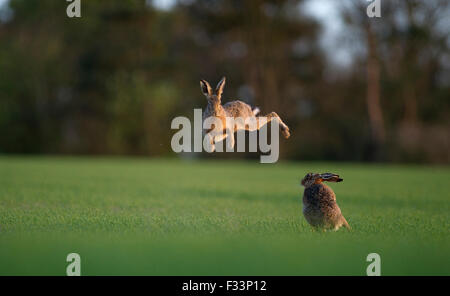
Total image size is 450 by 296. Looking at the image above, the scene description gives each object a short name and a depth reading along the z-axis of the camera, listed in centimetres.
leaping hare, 1181
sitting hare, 1180
